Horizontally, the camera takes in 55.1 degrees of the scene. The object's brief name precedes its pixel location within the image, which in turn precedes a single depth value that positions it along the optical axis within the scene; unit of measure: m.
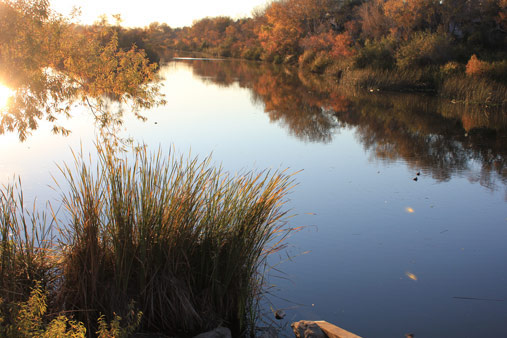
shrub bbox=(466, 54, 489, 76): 20.48
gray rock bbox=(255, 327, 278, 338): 4.31
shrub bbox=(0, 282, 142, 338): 2.84
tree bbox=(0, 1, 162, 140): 6.15
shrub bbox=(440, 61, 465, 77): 22.09
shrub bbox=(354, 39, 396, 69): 26.00
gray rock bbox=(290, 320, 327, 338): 4.20
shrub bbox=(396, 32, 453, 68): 24.05
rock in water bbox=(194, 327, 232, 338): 3.89
